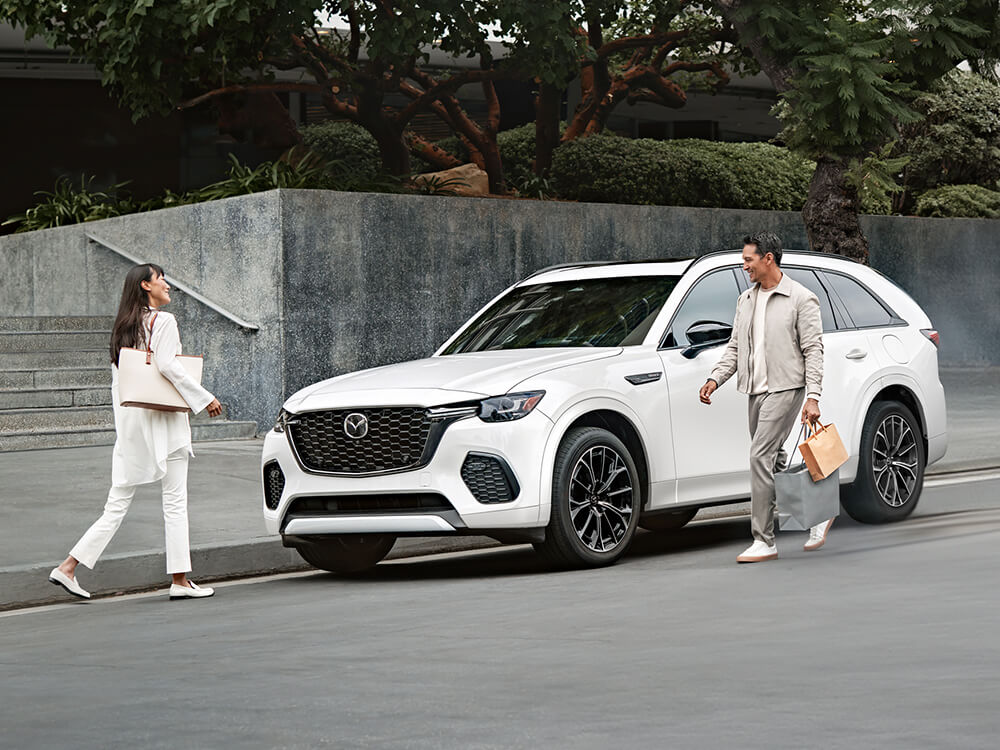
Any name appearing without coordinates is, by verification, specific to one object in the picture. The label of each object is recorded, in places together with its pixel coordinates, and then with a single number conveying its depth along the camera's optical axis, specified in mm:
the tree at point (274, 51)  16938
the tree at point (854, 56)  15977
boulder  21722
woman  9188
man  9469
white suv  8953
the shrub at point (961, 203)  26219
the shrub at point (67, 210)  20531
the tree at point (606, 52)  18688
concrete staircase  15672
